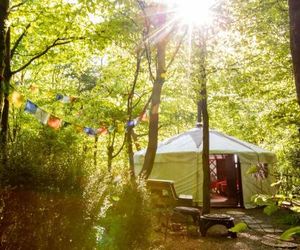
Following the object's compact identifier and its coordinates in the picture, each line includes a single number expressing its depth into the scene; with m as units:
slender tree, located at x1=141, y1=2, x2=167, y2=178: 7.68
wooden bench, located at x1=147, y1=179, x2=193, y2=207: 9.09
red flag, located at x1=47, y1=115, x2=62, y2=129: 9.26
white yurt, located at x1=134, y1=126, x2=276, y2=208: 12.19
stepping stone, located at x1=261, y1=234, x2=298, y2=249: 6.28
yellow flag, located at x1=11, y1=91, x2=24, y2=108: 6.37
